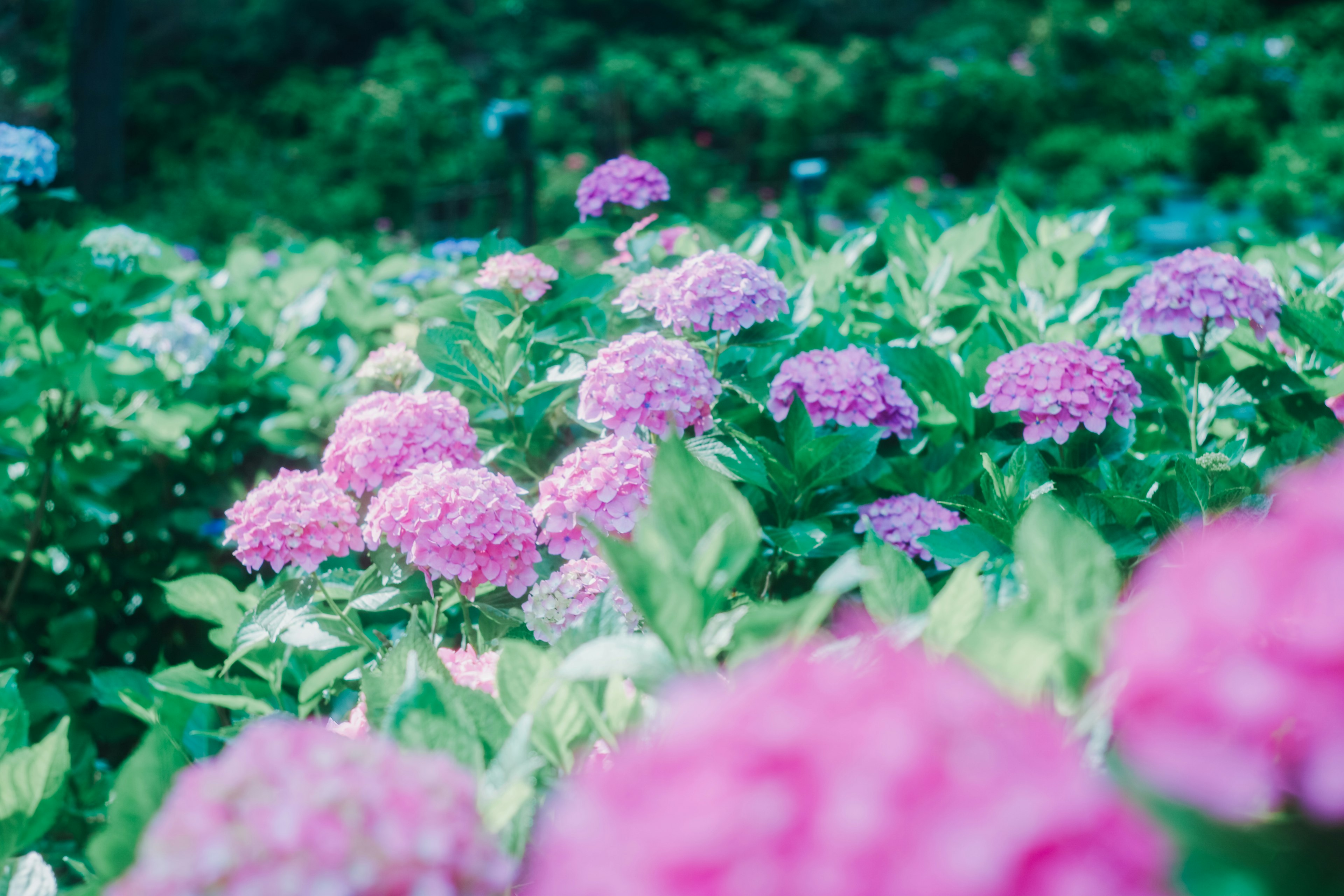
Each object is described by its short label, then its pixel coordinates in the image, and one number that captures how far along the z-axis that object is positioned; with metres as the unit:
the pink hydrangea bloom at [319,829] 0.49
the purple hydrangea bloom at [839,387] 1.40
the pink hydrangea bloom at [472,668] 0.99
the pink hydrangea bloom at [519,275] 1.66
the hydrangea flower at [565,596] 1.12
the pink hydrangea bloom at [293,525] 1.19
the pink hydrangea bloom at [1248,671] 0.40
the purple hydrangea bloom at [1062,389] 1.33
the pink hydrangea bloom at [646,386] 1.24
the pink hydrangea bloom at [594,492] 1.15
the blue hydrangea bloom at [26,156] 2.08
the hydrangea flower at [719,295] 1.39
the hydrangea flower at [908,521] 1.33
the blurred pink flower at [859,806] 0.40
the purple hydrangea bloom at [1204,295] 1.42
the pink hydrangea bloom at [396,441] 1.33
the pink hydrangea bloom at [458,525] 1.11
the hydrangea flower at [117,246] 2.29
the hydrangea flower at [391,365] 1.78
